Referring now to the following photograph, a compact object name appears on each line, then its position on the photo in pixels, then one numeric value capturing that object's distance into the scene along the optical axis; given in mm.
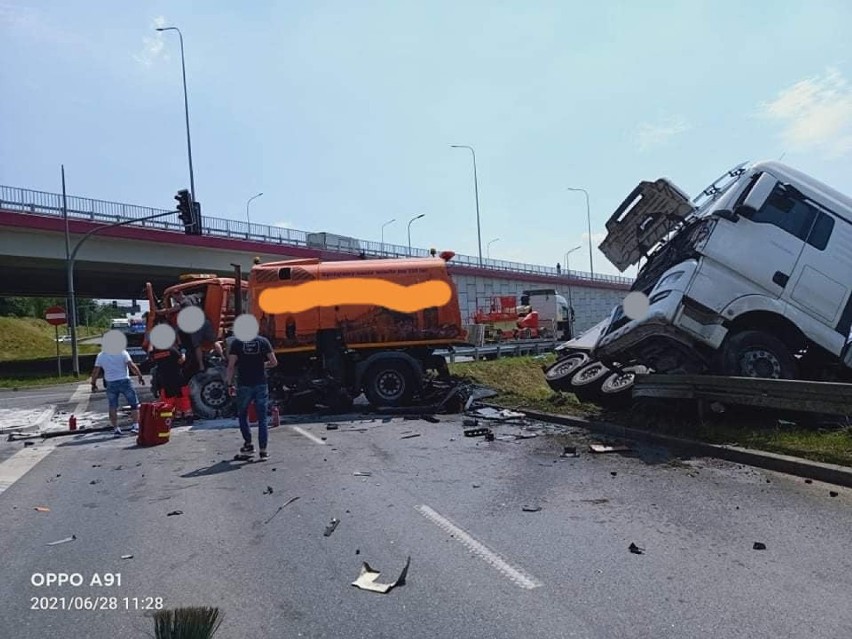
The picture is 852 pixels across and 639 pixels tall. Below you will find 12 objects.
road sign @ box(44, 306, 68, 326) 26312
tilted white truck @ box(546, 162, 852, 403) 9117
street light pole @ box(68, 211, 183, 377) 24333
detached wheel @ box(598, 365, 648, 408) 10922
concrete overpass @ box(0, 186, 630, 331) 26141
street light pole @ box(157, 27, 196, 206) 36469
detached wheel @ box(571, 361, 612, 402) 11547
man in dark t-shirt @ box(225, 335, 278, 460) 8633
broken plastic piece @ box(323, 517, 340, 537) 5392
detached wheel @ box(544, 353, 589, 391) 12430
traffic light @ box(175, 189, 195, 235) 23188
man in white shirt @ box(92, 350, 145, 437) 11188
